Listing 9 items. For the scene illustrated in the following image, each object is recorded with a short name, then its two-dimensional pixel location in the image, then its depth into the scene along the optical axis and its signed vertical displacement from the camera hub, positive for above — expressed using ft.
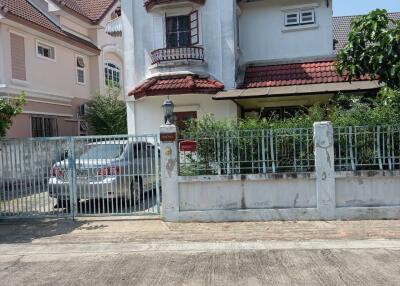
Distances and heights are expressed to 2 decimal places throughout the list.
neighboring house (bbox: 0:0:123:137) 54.44 +12.65
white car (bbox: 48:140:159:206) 31.58 -1.86
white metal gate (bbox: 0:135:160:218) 31.65 -2.02
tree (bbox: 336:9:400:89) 30.27 +5.86
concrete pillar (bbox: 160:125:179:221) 30.58 -1.98
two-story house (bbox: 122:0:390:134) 46.50 +9.14
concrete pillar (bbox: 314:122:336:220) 29.68 -2.20
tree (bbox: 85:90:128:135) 66.33 +4.37
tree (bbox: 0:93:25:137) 31.89 +2.70
